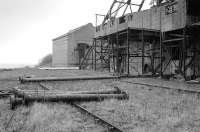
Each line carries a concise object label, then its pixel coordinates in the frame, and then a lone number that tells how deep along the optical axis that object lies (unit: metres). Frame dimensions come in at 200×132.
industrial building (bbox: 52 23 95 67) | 38.69
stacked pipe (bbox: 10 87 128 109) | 6.12
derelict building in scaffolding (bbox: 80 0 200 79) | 14.74
